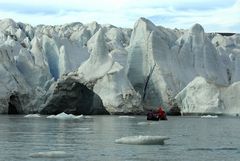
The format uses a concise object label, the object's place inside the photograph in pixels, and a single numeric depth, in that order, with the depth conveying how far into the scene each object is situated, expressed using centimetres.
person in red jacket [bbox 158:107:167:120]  4224
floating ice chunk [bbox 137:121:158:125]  3455
